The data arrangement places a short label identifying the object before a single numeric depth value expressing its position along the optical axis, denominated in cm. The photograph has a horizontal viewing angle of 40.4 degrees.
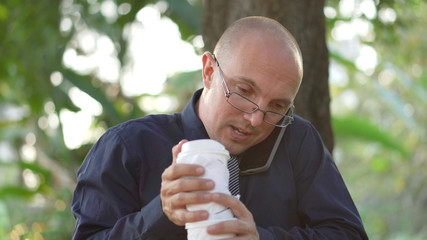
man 206
